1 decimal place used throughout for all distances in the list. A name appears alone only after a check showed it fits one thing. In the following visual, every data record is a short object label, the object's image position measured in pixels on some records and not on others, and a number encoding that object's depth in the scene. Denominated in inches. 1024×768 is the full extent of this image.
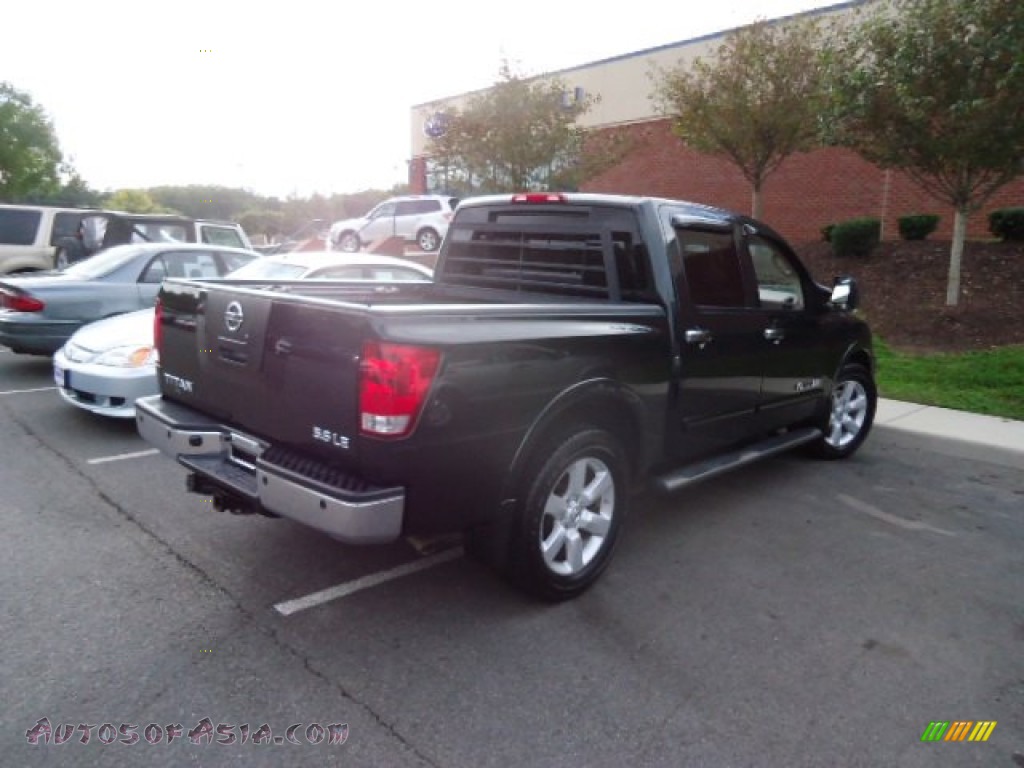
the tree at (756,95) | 490.3
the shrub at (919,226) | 549.6
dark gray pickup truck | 106.1
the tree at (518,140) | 566.3
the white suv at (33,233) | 496.1
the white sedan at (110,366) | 223.9
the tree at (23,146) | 1631.4
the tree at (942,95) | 344.2
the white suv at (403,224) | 817.5
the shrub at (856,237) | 518.3
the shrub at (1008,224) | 488.1
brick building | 709.3
